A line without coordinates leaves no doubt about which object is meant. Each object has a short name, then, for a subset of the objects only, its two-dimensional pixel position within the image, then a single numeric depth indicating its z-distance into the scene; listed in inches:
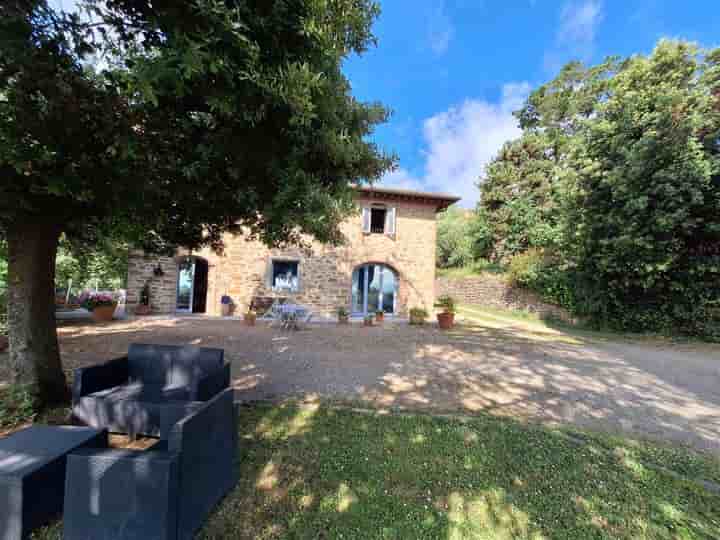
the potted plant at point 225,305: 401.1
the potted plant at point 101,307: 330.3
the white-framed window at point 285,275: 421.1
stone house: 403.5
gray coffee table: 62.8
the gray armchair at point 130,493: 62.1
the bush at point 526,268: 487.4
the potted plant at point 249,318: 348.8
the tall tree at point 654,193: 292.2
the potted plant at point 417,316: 393.7
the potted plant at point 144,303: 376.8
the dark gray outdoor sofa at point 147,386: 99.5
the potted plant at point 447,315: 365.1
